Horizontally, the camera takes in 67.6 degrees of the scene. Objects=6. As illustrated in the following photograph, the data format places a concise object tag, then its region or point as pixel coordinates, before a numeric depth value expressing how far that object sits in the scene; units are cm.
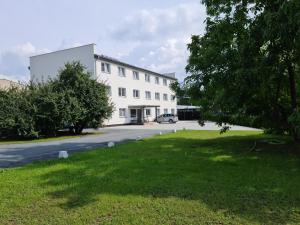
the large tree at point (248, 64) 639
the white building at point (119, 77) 2585
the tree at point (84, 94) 1820
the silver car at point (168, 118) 3328
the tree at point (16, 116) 1585
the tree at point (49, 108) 1662
